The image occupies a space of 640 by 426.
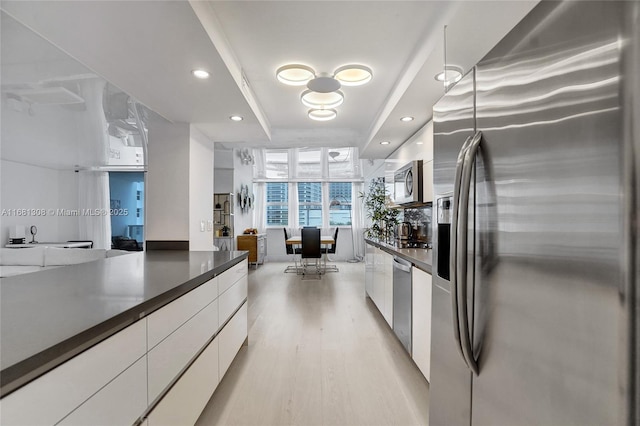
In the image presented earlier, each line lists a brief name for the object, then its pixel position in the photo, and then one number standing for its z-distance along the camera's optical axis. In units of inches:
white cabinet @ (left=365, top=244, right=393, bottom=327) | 120.4
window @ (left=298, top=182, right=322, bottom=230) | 351.9
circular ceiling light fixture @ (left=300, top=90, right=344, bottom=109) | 118.1
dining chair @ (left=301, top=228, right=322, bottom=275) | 247.0
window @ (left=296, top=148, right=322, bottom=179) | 343.6
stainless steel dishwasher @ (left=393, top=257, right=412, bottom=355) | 96.4
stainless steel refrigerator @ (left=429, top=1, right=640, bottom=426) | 19.7
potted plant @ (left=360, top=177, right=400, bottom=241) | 174.7
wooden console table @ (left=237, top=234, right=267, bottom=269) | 275.7
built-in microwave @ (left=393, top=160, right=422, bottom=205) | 130.0
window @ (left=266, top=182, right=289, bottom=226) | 351.9
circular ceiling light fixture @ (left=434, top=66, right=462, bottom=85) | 50.4
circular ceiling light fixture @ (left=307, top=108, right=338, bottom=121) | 135.5
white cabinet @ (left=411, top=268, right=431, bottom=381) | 80.4
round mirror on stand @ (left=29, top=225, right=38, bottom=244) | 238.5
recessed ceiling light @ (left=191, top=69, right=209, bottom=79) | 76.6
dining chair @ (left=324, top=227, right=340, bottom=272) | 274.4
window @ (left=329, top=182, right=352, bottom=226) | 351.3
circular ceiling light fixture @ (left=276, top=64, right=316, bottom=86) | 93.3
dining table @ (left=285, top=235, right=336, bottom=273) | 254.9
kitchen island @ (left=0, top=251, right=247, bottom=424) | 27.0
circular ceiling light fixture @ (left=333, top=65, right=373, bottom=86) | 95.9
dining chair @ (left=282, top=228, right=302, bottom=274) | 265.0
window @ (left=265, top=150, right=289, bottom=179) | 344.5
